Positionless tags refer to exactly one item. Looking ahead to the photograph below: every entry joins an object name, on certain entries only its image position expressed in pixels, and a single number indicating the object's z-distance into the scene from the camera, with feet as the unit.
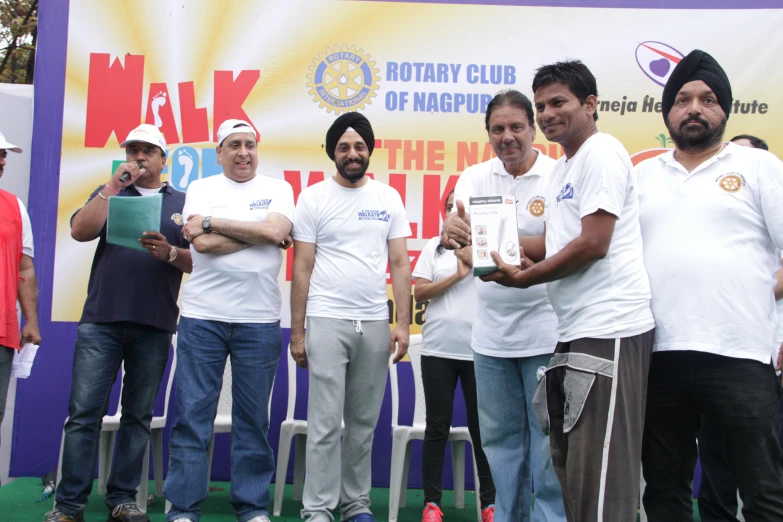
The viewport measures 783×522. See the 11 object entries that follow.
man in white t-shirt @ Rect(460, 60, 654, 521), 7.31
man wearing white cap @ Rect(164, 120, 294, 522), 11.69
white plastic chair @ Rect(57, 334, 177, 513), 14.03
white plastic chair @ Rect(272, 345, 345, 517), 14.32
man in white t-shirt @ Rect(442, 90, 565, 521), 9.54
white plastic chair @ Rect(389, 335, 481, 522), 13.76
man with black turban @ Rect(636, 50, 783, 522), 7.54
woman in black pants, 13.53
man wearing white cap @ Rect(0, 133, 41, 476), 11.59
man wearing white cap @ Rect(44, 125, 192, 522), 12.06
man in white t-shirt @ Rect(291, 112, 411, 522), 12.01
